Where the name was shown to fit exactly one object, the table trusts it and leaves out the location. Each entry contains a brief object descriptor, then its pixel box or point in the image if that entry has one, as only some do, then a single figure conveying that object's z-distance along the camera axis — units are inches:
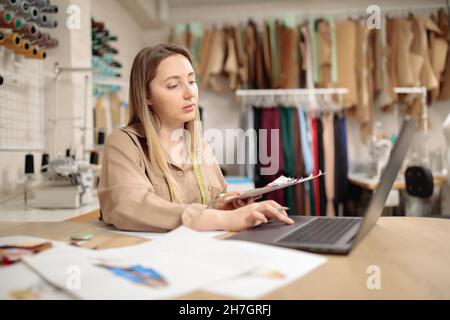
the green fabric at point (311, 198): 120.1
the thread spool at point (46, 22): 64.9
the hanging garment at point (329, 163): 121.6
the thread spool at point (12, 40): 57.7
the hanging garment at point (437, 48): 128.8
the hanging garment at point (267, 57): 133.1
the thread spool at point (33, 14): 59.9
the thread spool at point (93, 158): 67.7
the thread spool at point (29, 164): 59.6
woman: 28.4
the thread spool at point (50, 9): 64.5
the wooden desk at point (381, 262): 15.3
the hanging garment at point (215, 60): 134.9
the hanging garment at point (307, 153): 119.6
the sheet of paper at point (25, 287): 15.2
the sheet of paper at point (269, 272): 15.4
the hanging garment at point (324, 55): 129.3
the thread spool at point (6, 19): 55.2
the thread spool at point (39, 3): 61.4
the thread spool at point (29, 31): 61.0
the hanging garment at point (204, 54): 137.7
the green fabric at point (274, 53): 133.2
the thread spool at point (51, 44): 68.9
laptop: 21.7
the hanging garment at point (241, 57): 134.3
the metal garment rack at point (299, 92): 129.3
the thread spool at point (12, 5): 56.0
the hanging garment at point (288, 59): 131.0
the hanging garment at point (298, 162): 120.2
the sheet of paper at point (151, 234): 27.0
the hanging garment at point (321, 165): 120.5
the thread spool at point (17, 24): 57.9
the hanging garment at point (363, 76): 128.7
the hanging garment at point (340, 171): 121.4
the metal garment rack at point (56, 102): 71.7
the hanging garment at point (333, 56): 128.6
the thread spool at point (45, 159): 64.2
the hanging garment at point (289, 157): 120.3
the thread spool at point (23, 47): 59.8
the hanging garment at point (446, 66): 130.1
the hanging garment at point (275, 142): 120.0
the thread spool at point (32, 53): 62.4
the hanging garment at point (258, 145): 115.7
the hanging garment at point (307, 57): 131.7
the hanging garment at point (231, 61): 133.8
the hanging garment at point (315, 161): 119.3
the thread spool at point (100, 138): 75.2
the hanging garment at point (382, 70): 130.2
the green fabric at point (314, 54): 131.0
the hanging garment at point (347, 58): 127.4
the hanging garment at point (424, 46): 126.9
